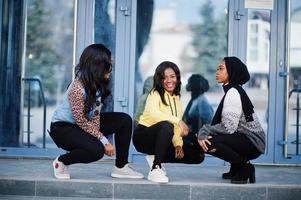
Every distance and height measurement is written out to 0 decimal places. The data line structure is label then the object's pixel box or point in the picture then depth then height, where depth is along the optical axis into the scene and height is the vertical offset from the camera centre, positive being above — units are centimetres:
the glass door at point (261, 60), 561 +48
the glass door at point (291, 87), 558 +19
